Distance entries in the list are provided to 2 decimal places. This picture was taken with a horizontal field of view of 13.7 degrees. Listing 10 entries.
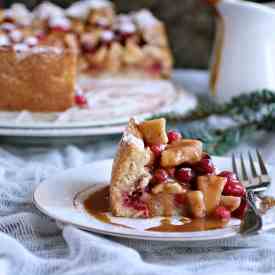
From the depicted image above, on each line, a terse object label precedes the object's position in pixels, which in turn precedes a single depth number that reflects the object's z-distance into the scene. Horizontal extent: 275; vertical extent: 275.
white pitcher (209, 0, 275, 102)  1.16
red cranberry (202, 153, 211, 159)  0.84
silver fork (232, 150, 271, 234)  0.77
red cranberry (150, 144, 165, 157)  0.83
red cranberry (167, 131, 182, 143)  0.86
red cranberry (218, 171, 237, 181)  0.83
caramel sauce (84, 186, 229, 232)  0.79
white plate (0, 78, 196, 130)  1.04
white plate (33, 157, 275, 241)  0.77
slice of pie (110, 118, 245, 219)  0.81
